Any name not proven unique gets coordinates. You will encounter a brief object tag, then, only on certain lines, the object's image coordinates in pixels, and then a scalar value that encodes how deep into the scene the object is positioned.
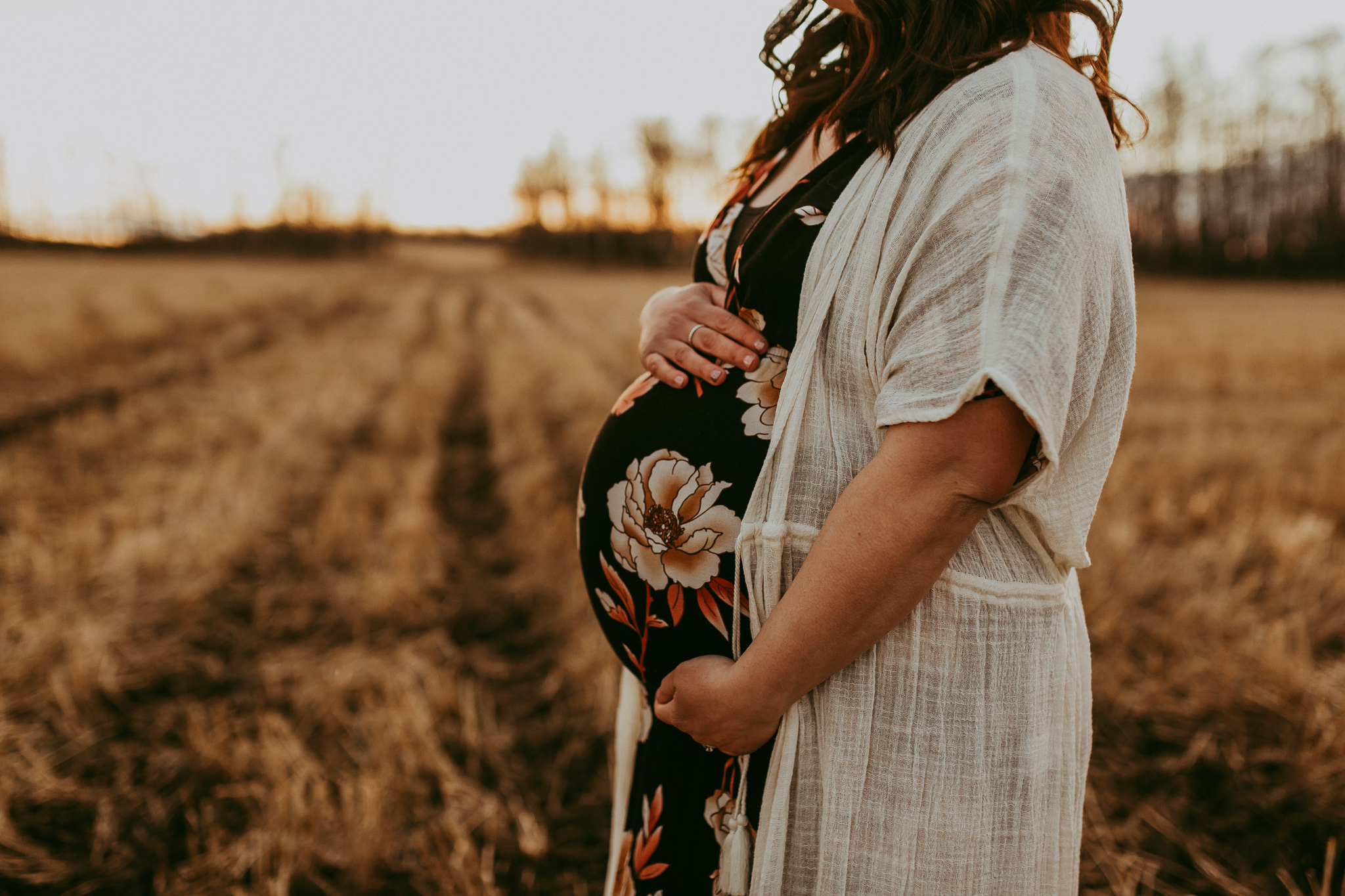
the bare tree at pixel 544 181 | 52.53
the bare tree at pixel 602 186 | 48.19
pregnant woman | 0.68
